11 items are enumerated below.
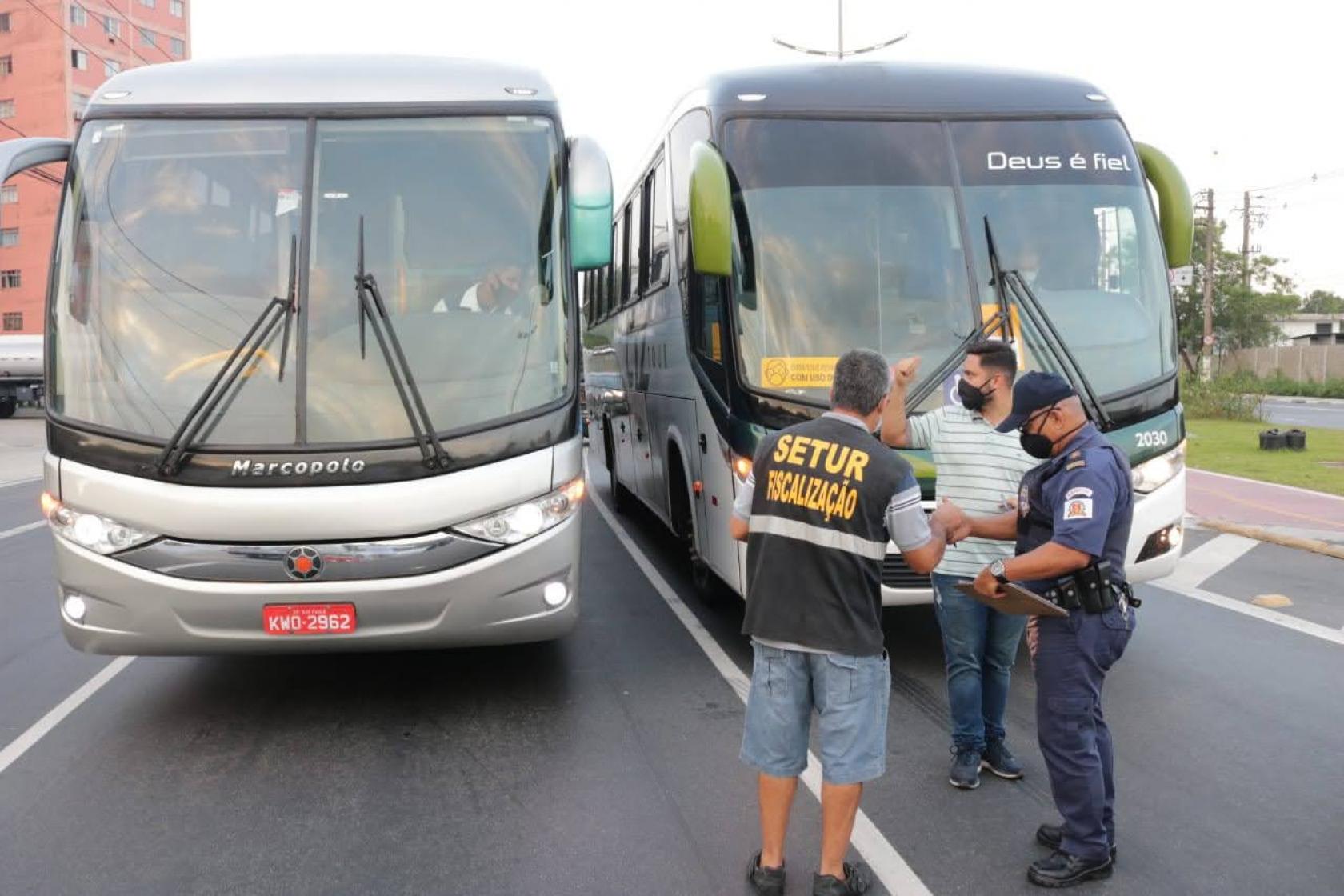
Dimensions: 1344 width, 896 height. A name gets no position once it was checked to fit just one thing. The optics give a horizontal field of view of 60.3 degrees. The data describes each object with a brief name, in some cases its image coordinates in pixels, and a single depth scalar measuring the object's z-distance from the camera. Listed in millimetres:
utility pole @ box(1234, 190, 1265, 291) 58938
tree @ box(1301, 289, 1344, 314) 117262
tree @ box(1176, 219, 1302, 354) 53281
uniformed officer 3826
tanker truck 38625
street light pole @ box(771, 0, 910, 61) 25944
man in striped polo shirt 4781
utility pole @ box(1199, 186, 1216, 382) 34875
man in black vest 3658
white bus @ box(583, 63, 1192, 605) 6320
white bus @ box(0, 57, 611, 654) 5207
